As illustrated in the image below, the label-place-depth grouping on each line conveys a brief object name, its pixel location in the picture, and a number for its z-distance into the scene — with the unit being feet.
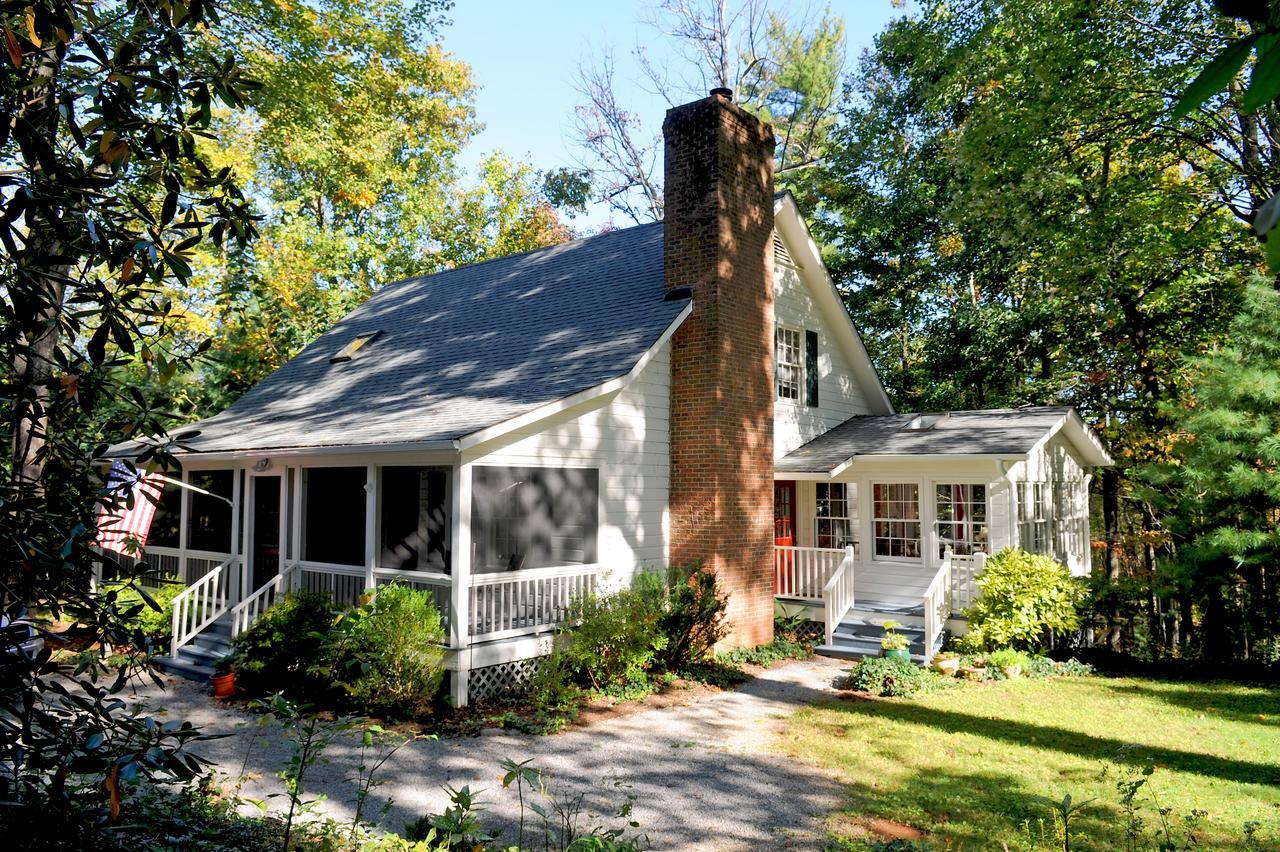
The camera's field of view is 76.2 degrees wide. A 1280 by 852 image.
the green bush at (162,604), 41.01
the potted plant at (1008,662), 38.78
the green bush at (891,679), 35.81
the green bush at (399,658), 30.50
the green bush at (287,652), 33.40
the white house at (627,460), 36.24
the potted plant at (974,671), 38.34
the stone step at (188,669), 37.14
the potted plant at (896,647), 39.68
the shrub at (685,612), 38.34
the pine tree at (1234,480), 38.70
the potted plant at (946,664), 39.01
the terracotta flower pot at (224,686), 33.99
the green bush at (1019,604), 40.60
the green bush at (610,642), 34.65
